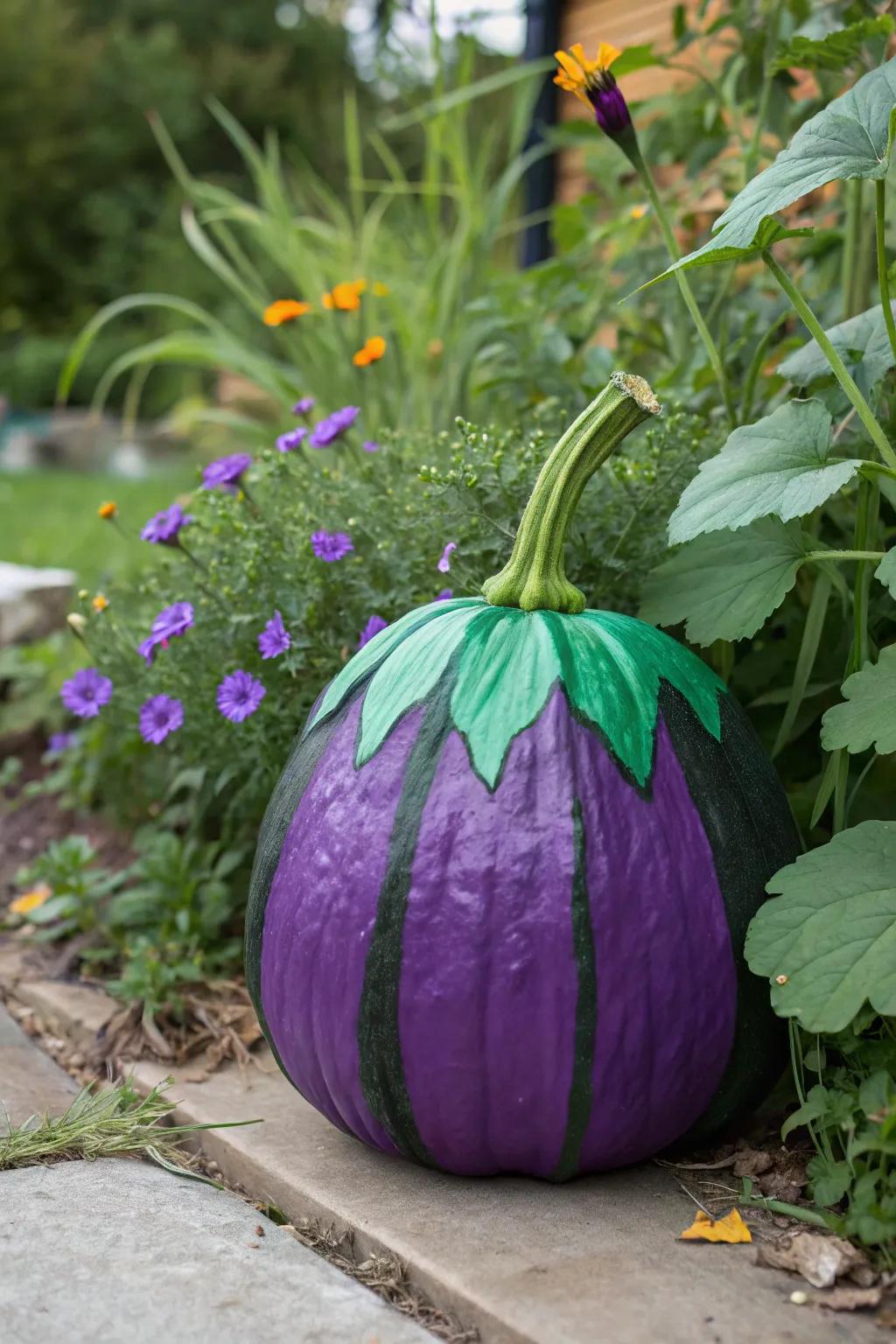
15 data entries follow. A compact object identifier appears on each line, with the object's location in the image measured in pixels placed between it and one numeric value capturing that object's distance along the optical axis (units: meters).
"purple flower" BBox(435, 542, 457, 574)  1.84
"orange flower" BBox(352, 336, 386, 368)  2.52
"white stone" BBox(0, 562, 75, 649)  3.61
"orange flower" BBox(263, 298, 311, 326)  2.59
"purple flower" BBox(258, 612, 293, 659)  1.98
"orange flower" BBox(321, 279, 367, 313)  2.70
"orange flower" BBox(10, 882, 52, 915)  2.50
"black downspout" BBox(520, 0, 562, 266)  4.74
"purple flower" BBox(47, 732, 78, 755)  2.82
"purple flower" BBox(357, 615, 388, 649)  1.91
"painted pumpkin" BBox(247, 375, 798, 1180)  1.41
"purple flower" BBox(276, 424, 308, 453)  2.21
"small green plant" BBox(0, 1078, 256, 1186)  1.60
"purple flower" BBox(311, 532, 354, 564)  1.99
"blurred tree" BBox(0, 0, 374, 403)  18.58
